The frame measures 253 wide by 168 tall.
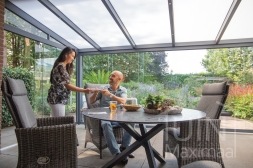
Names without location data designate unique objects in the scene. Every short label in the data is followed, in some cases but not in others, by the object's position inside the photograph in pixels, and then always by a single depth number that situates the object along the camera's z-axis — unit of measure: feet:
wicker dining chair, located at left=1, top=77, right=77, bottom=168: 5.50
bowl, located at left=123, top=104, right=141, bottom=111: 7.75
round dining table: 5.68
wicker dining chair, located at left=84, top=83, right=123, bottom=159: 9.21
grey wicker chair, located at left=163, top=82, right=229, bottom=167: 7.06
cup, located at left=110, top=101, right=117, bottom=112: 7.71
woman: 8.45
